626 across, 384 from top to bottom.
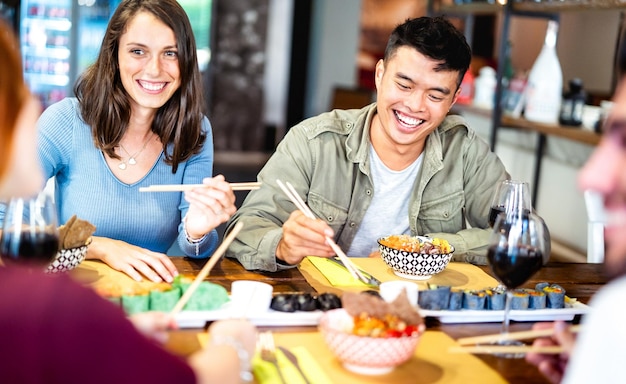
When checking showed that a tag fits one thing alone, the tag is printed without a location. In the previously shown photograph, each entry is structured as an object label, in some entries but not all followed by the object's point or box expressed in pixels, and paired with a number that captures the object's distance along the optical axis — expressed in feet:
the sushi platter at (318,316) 5.15
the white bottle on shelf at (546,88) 12.82
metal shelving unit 11.45
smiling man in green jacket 7.91
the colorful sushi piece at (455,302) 5.74
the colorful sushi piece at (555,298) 6.05
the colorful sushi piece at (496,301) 5.82
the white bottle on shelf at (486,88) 15.56
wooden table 4.77
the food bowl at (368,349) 4.40
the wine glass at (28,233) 4.82
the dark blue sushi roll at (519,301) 5.91
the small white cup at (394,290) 5.65
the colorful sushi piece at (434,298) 5.69
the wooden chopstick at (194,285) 4.98
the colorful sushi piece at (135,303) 4.97
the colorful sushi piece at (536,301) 5.99
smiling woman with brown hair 7.75
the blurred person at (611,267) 2.87
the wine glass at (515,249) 5.04
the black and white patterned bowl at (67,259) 5.68
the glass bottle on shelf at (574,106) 12.55
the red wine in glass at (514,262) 5.03
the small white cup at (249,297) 5.37
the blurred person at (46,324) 2.86
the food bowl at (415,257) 6.43
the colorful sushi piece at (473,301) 5.76
